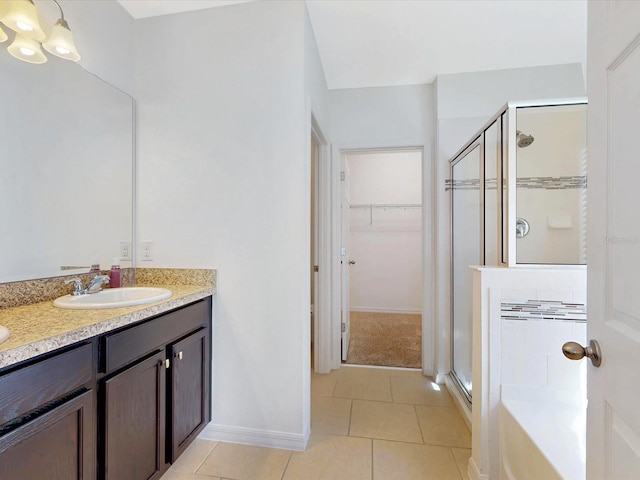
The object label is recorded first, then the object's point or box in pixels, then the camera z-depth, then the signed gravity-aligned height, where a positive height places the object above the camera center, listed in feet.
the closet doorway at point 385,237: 14.70 +0.12
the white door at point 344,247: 8.78 -0.25
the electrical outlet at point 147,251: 5.90 -0.26
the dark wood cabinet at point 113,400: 2.64 -1.90
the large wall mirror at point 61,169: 4.10 +1.17
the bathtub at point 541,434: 3.32 -2.53
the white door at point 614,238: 1.96 +0.01
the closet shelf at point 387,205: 14.63 +1.75
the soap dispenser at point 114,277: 5.30 -0.71
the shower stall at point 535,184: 4.78 +1.01
